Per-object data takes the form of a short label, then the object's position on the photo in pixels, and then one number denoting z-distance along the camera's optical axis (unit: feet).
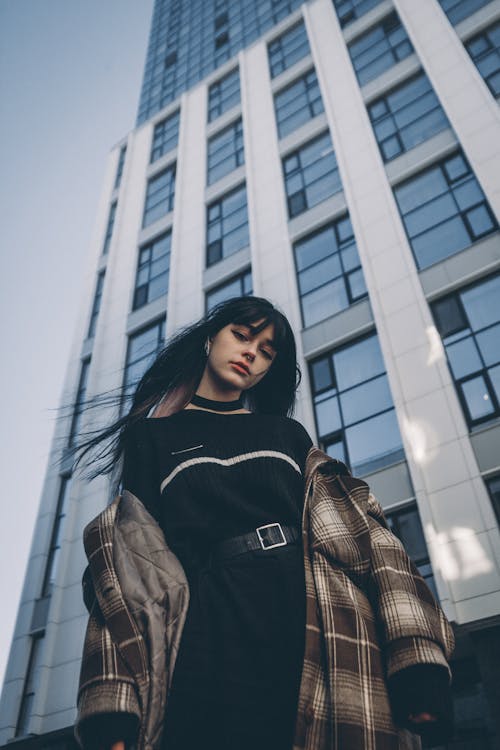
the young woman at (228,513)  5.05
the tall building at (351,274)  29.43
